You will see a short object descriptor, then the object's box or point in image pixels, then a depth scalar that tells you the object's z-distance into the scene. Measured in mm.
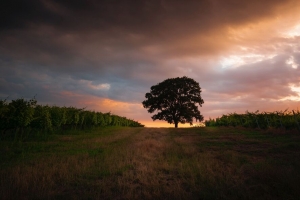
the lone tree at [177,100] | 55438
